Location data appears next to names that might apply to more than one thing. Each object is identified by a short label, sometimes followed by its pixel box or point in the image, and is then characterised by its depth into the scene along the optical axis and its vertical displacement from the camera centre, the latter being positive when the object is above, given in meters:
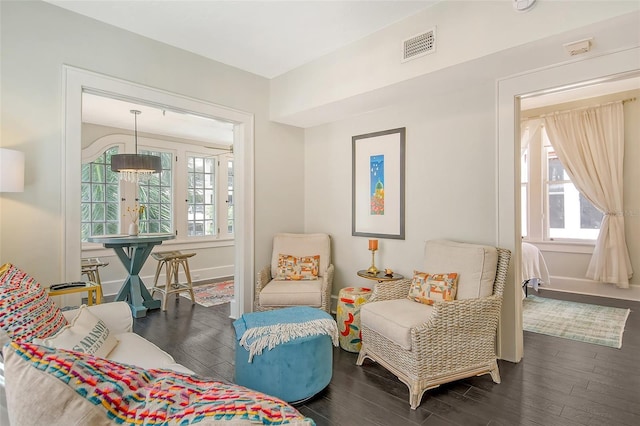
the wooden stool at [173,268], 4.47 -0.77
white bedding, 4.67 -0.73
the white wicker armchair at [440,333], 2.28 -0.83
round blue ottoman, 2.16 -0.92
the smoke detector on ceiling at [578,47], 2.23 +1.10
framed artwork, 3.58 +0.31
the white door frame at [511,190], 2.76 +0.19
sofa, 0.66 -0.37
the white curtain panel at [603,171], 4.74 +0.60
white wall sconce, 2.13 +0.27
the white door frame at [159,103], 2.70 +0.49
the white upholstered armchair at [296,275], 3.40 -0.68
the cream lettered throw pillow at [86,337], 1.62 -0.62
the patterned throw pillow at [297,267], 3.83 -0.61
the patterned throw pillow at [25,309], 1.53 -0.46
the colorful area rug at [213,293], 4.84 -1.23
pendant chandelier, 4.44 +0.64
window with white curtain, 5.33 +0.21
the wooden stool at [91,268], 4.27 -0.69
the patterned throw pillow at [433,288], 2.69 -0.60
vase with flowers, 5.61 +0.00
